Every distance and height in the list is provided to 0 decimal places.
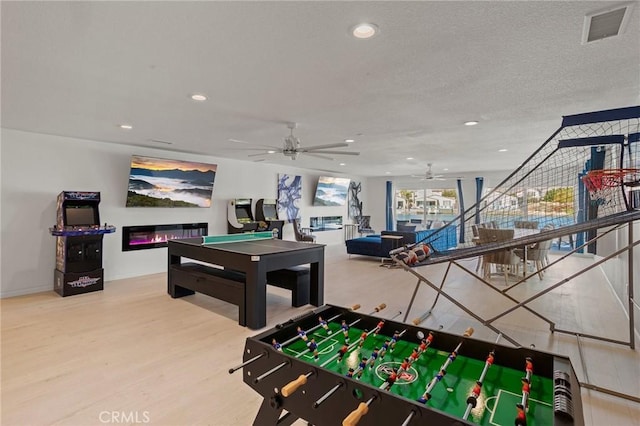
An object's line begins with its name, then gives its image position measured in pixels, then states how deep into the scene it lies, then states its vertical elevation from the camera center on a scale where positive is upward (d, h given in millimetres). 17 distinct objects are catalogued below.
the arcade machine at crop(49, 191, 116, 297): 4727 -502
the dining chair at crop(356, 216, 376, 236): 11442 -438
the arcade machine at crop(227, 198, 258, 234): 7570 -149
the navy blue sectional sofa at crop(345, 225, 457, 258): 7609 -736
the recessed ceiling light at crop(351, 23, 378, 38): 1936 +1142
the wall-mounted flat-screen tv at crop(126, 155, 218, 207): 5895 +599
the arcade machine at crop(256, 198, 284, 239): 8023 -55
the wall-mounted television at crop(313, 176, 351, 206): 10227 +740
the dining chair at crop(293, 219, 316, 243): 8563 -574
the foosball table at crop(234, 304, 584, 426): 1063 -672
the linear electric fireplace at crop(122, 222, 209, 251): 5996 -431
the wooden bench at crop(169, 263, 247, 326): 3762 -918
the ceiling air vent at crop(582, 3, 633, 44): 1782 +1149
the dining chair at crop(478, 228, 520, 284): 5570 -740
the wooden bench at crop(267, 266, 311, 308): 4312 -961
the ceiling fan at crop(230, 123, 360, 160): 4461 +921
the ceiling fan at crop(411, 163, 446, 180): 8691 +1124
